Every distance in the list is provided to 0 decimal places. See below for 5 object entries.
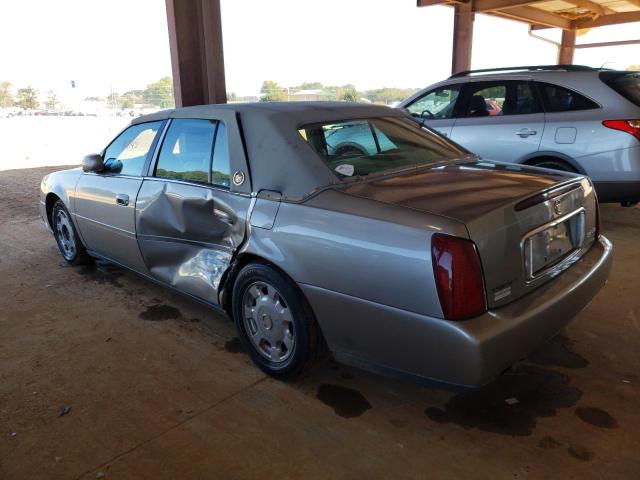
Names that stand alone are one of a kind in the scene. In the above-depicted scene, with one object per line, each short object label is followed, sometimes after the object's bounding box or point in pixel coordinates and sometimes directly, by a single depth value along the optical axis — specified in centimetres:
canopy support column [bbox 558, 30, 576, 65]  2194
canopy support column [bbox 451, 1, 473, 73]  1484
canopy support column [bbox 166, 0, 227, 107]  809
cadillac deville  210
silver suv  510
